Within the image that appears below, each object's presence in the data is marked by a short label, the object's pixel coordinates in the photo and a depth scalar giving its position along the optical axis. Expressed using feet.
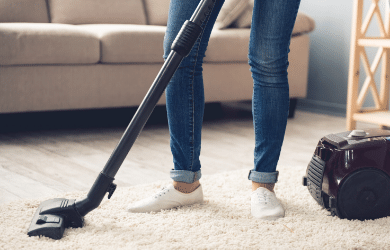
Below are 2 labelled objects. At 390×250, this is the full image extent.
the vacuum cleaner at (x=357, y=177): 8.33
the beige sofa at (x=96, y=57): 12.73
